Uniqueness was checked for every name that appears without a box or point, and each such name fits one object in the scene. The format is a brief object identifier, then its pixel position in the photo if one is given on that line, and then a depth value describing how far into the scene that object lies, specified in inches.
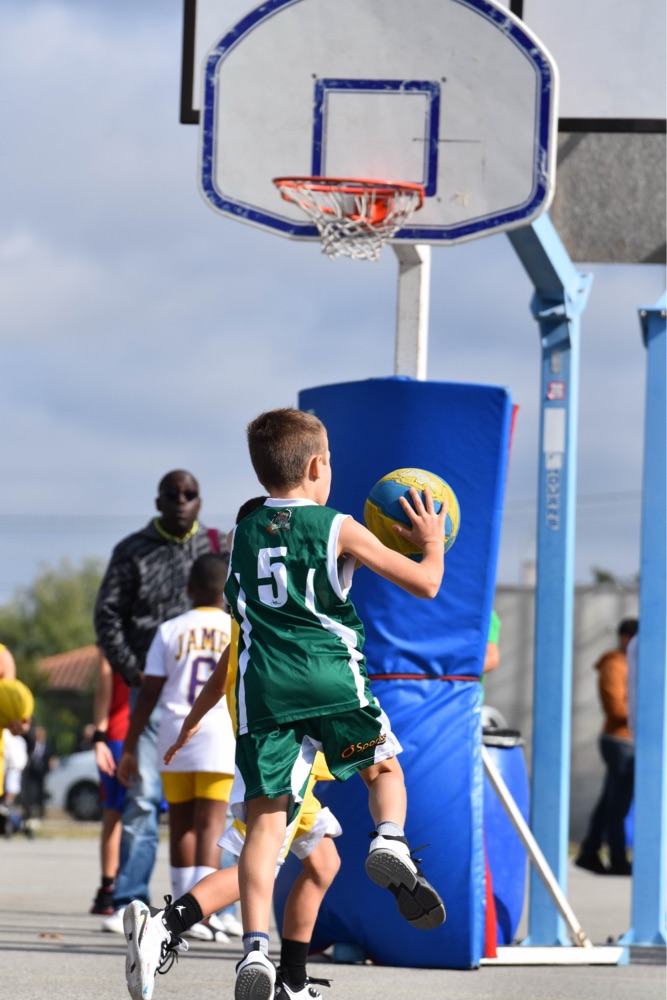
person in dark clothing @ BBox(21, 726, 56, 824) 1885.6
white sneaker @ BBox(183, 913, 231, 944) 671.8
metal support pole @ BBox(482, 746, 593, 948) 603.5
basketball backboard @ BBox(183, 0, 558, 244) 642.2
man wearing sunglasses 714.8
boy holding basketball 398.3
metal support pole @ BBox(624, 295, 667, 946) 694.5
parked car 2583.7
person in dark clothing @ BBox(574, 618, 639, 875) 1225.4
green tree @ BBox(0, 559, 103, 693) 7642.7
